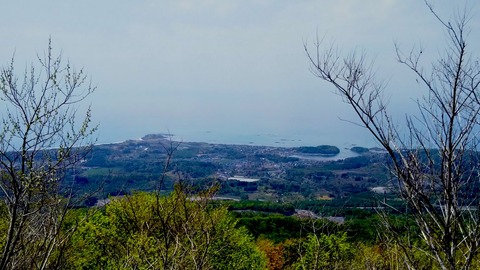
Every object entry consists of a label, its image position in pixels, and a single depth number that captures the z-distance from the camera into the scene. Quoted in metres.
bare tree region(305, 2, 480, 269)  3.16
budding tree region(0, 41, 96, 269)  3.93
